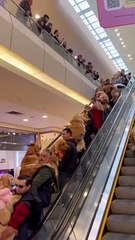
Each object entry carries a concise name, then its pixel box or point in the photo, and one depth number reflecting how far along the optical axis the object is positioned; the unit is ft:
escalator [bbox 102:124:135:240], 14.58
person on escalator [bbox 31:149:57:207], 13.21
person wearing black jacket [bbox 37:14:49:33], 37.39
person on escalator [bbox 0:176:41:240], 11.54
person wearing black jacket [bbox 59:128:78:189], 16.43
